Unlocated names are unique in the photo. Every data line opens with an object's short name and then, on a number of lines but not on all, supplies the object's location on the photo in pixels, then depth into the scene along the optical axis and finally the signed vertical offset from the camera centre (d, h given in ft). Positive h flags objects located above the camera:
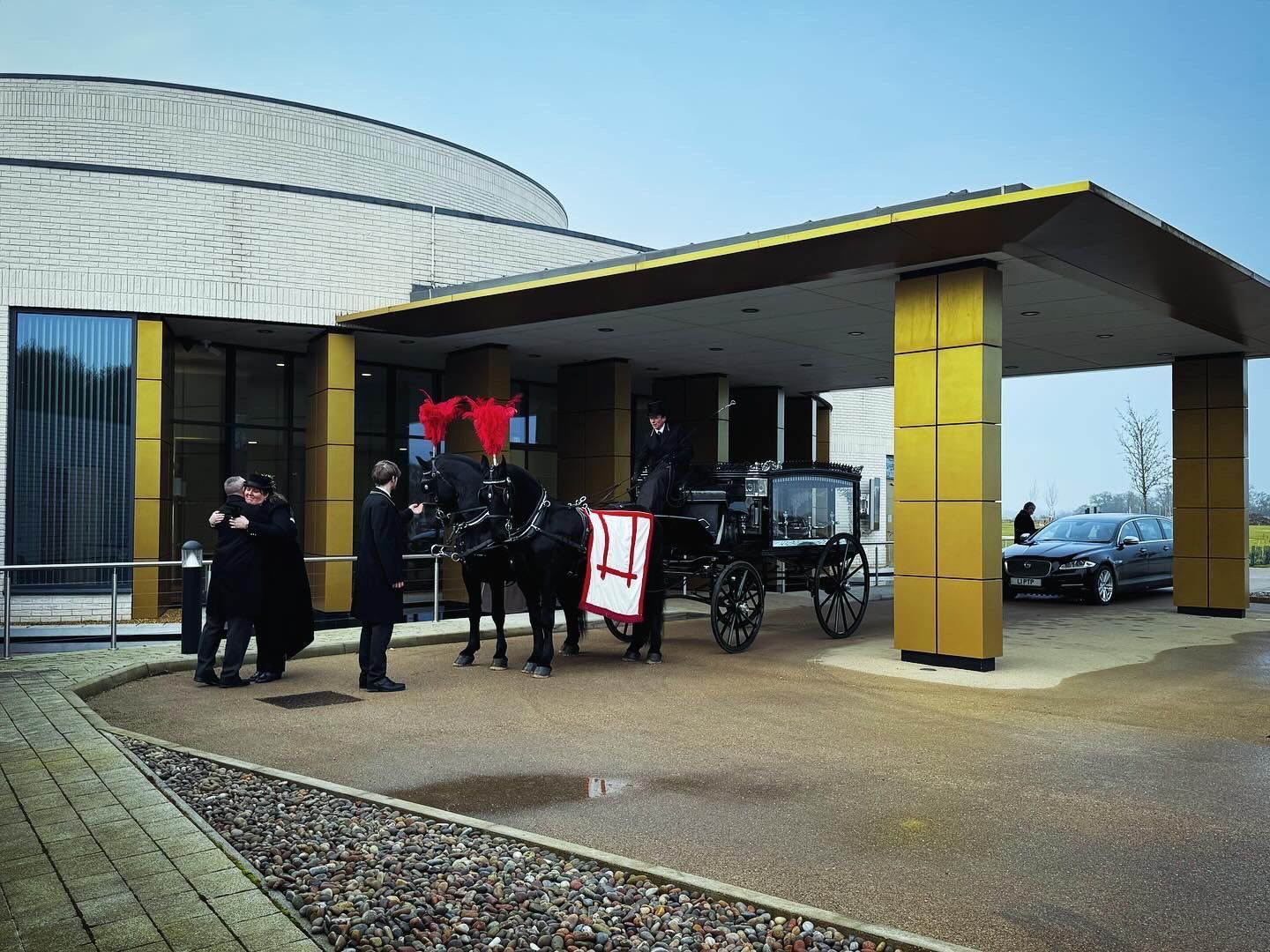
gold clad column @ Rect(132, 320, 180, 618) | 49.01 +1.80
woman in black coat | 31.58 -3.31
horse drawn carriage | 38.91 -1.82
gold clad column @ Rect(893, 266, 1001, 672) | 34.73 +0.67
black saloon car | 59.21 -3.80
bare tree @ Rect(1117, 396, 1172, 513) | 126.93 +3.62
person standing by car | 72.02 -2.24
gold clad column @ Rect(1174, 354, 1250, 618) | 53.62 +0.28
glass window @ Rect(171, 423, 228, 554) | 58.75 +0.30
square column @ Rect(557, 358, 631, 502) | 64.23 +3.65
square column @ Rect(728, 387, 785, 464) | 76.38 +4.48
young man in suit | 30.37 -2.51
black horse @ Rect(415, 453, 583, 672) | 32.22 -0.48
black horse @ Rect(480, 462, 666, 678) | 32.60 -1.54
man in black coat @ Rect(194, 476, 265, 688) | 30.73 -2.99
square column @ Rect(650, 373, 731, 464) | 69.72 +5.18
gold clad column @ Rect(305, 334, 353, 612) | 53.83 +1.41
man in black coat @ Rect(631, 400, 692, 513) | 37.06 +1.04
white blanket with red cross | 34.65 -2.47
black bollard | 35.76 -3.70
